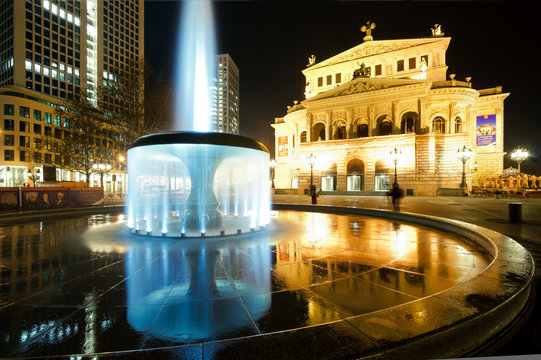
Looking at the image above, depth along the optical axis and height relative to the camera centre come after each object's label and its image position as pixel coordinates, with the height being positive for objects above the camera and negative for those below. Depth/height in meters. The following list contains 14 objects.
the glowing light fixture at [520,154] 30.32 +2.76
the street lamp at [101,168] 33.06 +1.91
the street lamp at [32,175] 39.69 +1.40
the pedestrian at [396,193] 14.17 -0.84
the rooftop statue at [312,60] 51.81 +24.75
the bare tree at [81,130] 29.75 +6.40
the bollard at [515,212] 9.58 -1.37
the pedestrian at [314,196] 17.11 -1.14
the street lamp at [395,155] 21.49 +2.06
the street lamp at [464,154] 25.28 +2.35
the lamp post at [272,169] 40.43 +2.36
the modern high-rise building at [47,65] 45.41 +27.30
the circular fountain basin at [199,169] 7.26 +0.42
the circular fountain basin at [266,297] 2.18 -1.58
